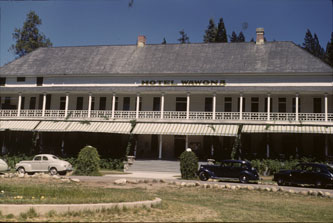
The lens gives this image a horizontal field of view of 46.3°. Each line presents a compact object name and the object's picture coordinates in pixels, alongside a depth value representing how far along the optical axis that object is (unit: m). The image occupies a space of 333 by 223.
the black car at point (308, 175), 21.00
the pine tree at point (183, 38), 85.00
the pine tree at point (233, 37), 86.12
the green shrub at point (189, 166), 23.81
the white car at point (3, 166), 26.57
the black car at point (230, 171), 22.33
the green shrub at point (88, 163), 25.58
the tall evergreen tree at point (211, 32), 76.53
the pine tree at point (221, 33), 69.00
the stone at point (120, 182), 19.56
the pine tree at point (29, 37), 62.28
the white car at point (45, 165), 26.08
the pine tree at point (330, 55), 65.94
